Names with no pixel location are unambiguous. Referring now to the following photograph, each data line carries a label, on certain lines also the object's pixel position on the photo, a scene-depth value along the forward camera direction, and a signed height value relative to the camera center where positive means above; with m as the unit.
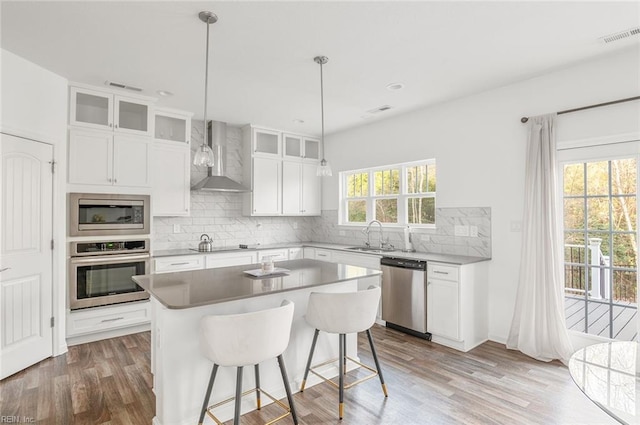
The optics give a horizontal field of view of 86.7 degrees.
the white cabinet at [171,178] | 4.23 +0.46
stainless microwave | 3.47 +0.00
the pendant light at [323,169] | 3.08 +0.41
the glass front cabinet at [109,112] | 3.52 +1.13
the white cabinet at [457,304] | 3.38 -0.94
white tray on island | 2.59 -0.46
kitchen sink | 4.51 -0.48
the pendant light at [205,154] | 2.32 +0.42
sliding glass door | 2.87 -0.29
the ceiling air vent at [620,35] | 2.48 +1.35
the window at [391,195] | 4.49 +0.28
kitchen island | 2.00 -0.73
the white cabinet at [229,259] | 4.44 -0.61
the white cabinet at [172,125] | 4.29 +1.15
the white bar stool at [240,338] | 1.80 -0.68
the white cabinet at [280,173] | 5.14 +0.66
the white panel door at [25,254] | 2.82 -0.35
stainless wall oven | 3.47 -0.62
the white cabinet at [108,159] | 3.49 +0.60
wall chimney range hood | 4.44 +0.60
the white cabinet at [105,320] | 3.48 -1.15
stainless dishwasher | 3.69 -0.92
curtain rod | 2.76 +0.95
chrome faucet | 4.84 -0.24
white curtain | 3.12 -0.43
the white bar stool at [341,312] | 2.28 -0.68
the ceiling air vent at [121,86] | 3.47 +1.35
